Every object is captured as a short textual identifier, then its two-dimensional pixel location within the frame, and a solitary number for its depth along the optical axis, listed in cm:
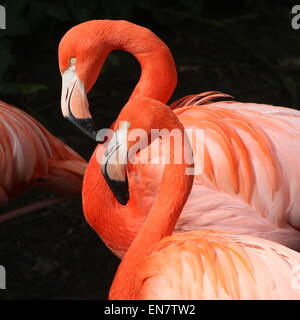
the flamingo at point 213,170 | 637
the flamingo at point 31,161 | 730
